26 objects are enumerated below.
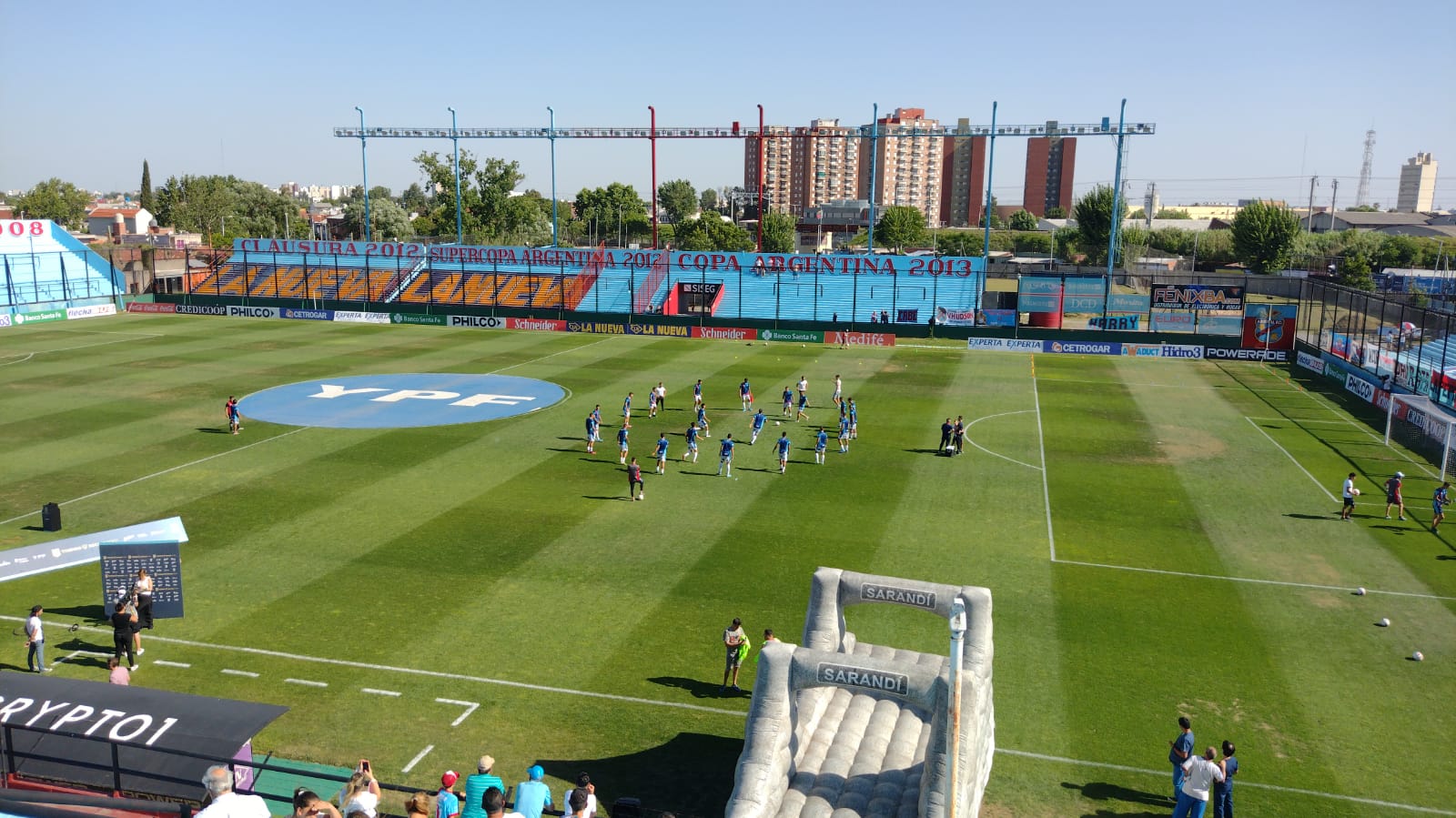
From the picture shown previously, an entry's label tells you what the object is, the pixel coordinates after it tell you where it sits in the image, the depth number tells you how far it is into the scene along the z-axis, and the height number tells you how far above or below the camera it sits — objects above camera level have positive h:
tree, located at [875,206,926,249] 156.25 +4.45
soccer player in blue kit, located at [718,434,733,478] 32.12 -6.50
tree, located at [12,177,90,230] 159.88 +5.16
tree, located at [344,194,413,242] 136.88 +2.90
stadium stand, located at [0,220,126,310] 72.37 -2.56
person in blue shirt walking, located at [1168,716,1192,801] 14.83 -7.16
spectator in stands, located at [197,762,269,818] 9.42 -5.26
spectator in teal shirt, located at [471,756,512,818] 12.54 -6.76
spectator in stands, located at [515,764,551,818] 12.36 -6.77
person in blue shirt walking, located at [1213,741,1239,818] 14.51 -7.55
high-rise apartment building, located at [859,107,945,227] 85.25 +10.59
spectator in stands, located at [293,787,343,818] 10.33 -5.83
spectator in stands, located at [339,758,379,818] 11.40 -6.58
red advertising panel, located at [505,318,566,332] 70.00 -5.40
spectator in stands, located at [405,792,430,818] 11.05 -6.21
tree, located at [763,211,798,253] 143.38 +2.51
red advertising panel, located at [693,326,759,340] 66.81 -5.44
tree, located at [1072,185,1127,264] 124.04 +5.26
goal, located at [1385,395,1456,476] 34.50 -5.94
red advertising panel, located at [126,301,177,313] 75.75 -5.23
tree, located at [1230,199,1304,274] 112.50 +3.38
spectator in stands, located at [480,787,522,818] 10.70 -5.93
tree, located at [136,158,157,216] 190.55 +8.13
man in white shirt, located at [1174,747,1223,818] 14.18 -7.28
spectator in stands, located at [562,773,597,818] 12.27 -6.75
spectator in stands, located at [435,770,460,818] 12.54 -6.90
